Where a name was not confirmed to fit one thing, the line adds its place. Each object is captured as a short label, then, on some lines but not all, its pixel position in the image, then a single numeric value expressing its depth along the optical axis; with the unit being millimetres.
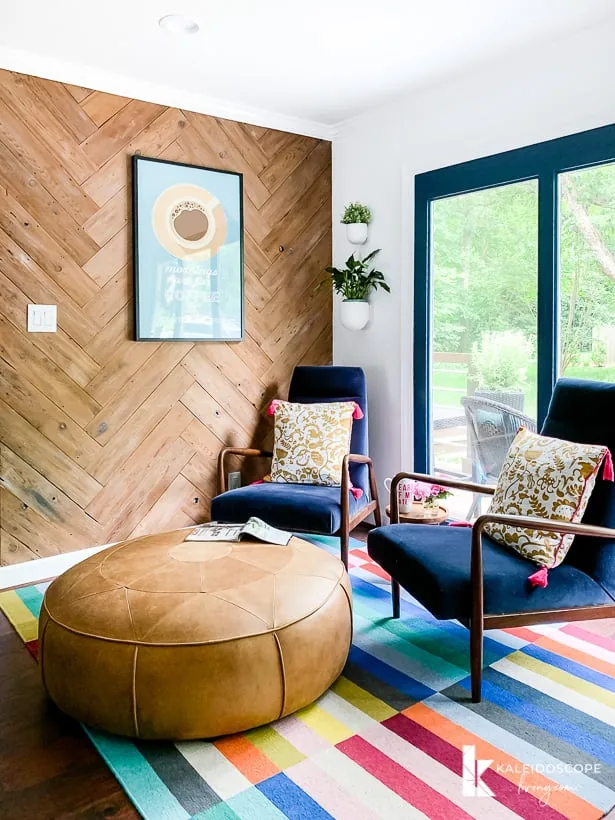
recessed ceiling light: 2764
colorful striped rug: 1702
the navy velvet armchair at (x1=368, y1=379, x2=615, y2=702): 2123
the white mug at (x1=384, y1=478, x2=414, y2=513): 3258
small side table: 3143
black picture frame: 3467
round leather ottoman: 1852
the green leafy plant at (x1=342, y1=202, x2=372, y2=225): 4008
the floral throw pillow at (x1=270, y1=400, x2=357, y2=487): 3541
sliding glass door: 2980
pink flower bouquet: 3283
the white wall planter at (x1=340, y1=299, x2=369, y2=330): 4016
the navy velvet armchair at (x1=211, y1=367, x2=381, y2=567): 3145
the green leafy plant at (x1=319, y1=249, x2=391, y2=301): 4016
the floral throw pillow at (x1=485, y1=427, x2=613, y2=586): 2252
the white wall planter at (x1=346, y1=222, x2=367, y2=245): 4016
